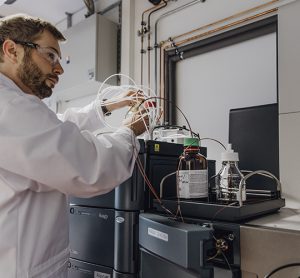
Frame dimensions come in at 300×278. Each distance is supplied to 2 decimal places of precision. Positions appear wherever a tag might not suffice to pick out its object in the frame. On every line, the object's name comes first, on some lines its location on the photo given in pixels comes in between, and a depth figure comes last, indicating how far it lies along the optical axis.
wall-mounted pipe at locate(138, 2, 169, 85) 2.20
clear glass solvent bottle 0.91
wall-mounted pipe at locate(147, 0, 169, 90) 2.16
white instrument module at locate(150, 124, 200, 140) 1.25
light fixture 2.52
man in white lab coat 0.79
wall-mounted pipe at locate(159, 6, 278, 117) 1.60
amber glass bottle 0.88
